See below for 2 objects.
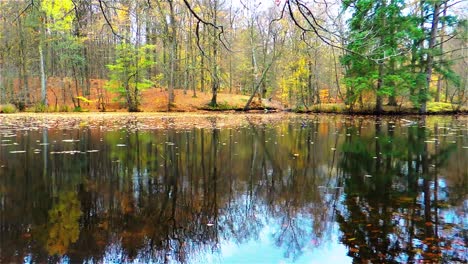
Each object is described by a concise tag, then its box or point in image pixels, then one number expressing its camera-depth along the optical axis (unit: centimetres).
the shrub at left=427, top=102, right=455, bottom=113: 2638
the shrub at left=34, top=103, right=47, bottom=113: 2842
